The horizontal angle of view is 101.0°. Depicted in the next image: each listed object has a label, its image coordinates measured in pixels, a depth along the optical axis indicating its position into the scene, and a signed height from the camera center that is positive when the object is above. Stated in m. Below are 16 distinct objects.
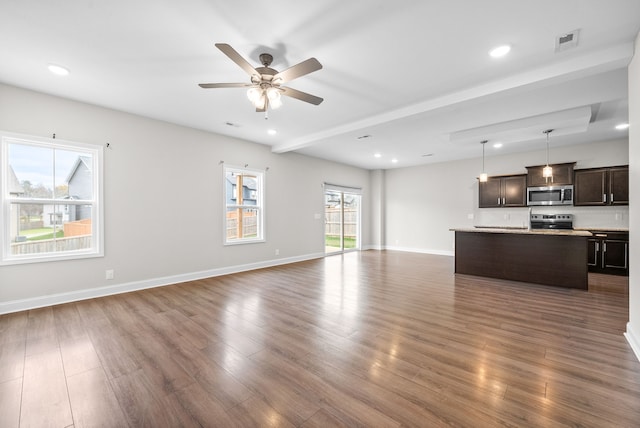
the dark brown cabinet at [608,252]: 5.20 -0.80
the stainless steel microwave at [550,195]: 5.93 +0.41
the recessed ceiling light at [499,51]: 2.53 +1.59
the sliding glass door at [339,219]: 8.28 -0.19
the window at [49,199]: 3.35 +0.20
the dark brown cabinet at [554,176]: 5.88 +0.86
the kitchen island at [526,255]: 4.27 -0.76
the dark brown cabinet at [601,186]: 5.43 +0.57
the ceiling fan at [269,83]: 2.29 +1.28
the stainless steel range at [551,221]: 6.06 -0.19
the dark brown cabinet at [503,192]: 6.52 +0.55
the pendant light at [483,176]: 5.34 +0.75
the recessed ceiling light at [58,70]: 2.88 +1.62
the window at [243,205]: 5.59 +0.18
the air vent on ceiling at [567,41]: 2.34 +1.58
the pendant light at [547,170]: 4.62 +0.76
